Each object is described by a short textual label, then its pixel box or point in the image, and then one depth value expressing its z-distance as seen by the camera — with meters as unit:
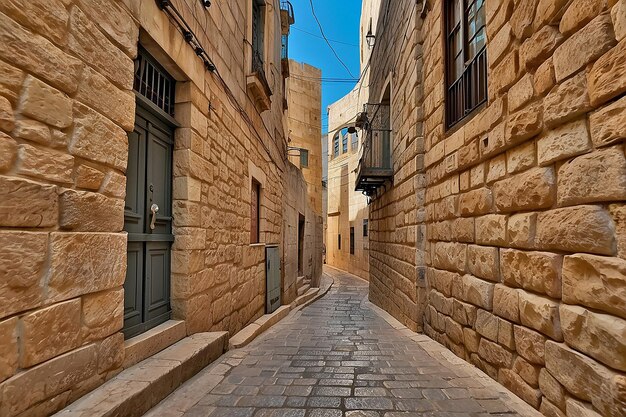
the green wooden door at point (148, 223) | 2.69
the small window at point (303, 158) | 14.21
